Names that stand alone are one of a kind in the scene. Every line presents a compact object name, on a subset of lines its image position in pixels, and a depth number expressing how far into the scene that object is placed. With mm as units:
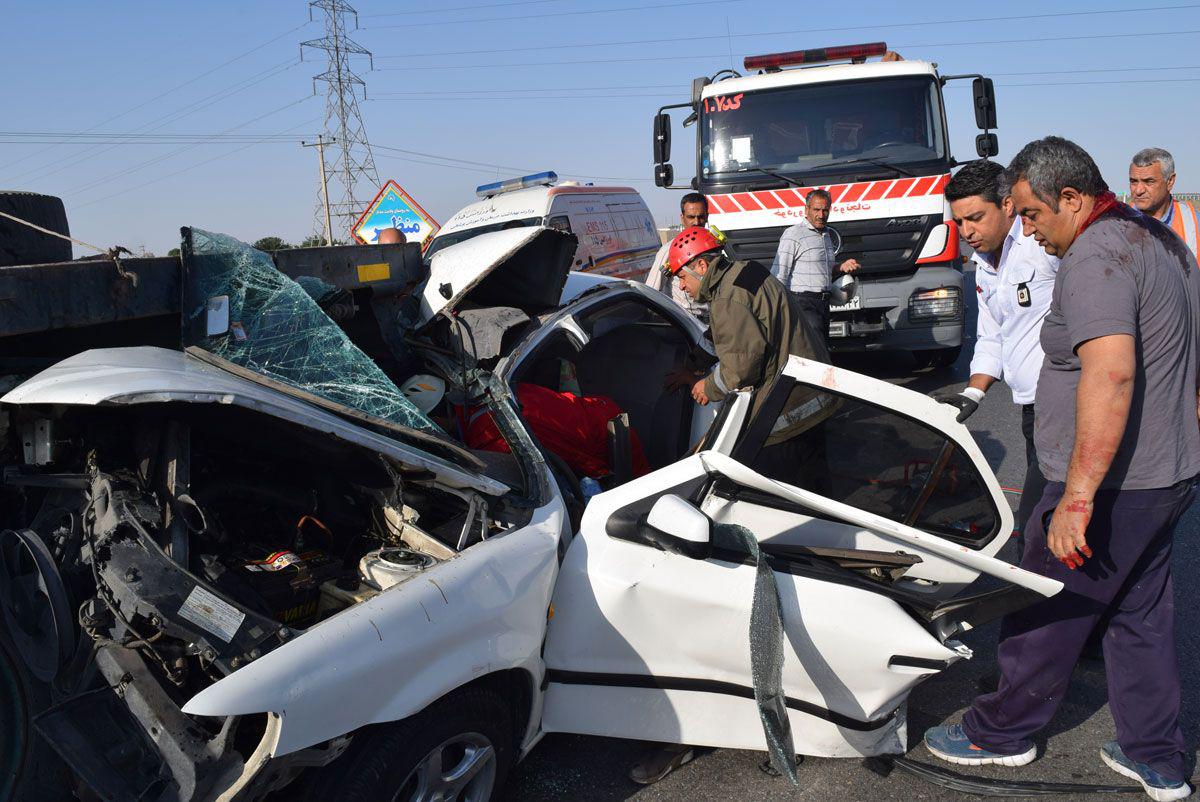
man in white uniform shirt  3293
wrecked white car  1955
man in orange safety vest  4984
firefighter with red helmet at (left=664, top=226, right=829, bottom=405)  3779
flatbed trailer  2475
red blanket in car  3482
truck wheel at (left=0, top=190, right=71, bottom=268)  3049
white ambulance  10891
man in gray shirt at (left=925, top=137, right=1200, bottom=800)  2305
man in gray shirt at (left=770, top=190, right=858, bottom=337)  7059
